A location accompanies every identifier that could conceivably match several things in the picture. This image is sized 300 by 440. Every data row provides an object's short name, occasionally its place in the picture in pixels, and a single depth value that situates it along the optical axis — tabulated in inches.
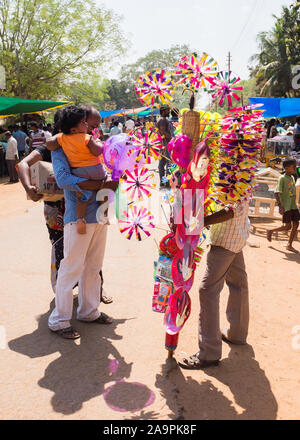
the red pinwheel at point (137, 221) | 107.7
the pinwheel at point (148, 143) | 107.0
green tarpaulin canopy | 502.3
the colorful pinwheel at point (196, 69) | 99.7
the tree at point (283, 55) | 1252.8
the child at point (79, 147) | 113.3
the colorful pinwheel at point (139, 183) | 106.2
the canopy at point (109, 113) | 1035.7
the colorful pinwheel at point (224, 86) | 101.2
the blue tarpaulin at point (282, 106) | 480.7
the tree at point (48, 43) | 858.1
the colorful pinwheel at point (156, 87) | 103.3
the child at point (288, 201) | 231.8
